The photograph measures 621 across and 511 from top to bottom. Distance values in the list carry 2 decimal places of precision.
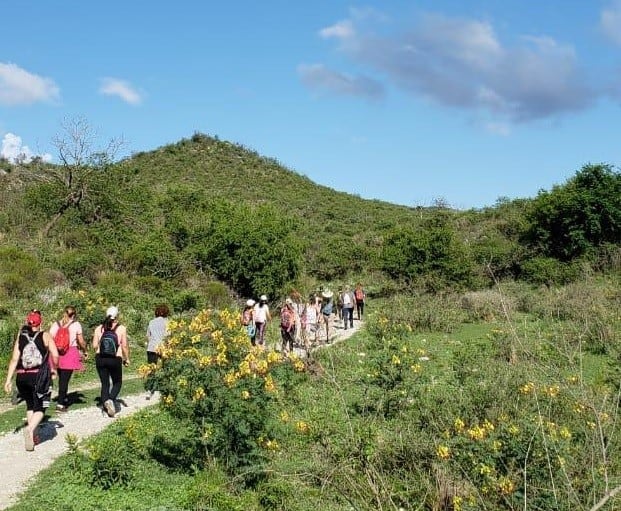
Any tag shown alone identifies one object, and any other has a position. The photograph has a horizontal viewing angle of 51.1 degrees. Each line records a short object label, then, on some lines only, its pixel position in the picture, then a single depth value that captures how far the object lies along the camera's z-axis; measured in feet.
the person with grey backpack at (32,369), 27.27
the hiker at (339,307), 82.02
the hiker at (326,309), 64.54
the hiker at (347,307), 72.84
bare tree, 101.19
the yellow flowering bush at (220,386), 24.06
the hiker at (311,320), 56.80
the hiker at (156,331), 36.73
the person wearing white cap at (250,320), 49.79
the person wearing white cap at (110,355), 33.03
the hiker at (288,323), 50.93
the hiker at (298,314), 51.53
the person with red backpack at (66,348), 34.09
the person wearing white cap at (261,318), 51.31
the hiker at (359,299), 81.20
